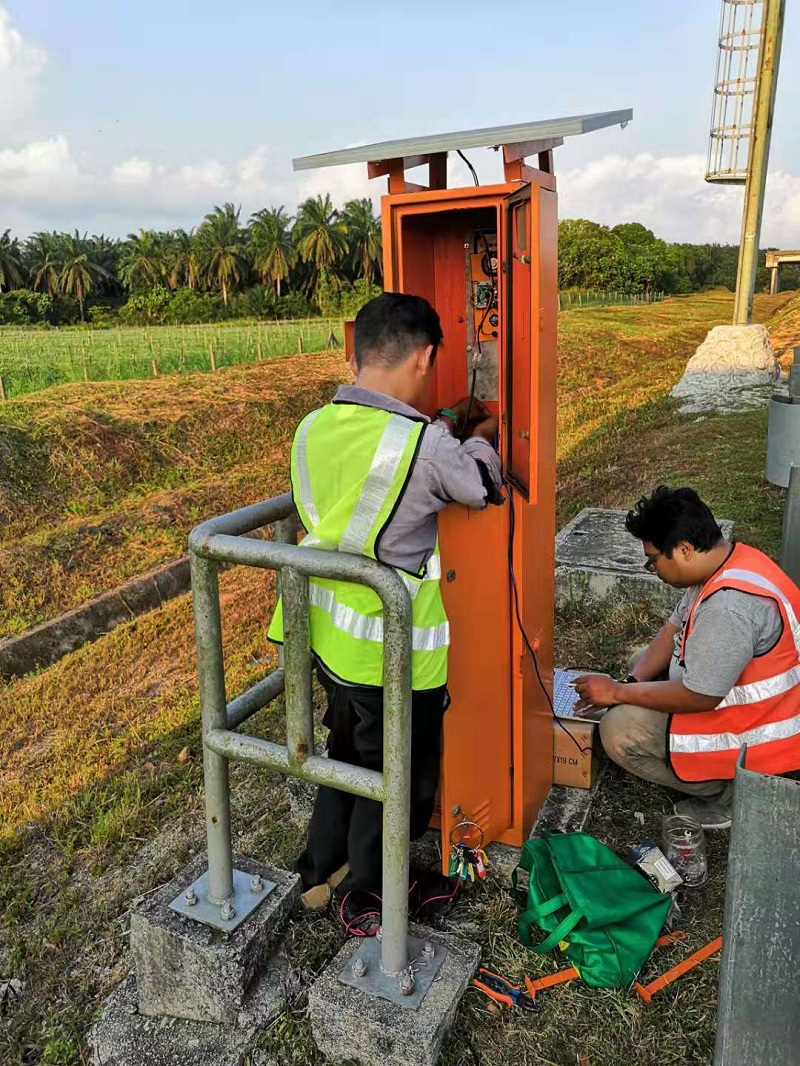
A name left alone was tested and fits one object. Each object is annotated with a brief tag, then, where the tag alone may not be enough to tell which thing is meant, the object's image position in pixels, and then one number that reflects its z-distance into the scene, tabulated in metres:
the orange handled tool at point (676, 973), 2.46
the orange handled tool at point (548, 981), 2.47
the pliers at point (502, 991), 2.42
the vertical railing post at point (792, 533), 3.74
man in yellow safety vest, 2.22
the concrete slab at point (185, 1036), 2.33
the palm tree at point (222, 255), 50.38
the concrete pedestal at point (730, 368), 14.41
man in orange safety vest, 2.82
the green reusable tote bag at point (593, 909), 2.51
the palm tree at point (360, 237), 51.50
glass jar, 2.90
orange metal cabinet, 2.57
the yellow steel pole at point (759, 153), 13.95
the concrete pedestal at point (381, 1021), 2.08
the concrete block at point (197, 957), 2.31
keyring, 2.78
